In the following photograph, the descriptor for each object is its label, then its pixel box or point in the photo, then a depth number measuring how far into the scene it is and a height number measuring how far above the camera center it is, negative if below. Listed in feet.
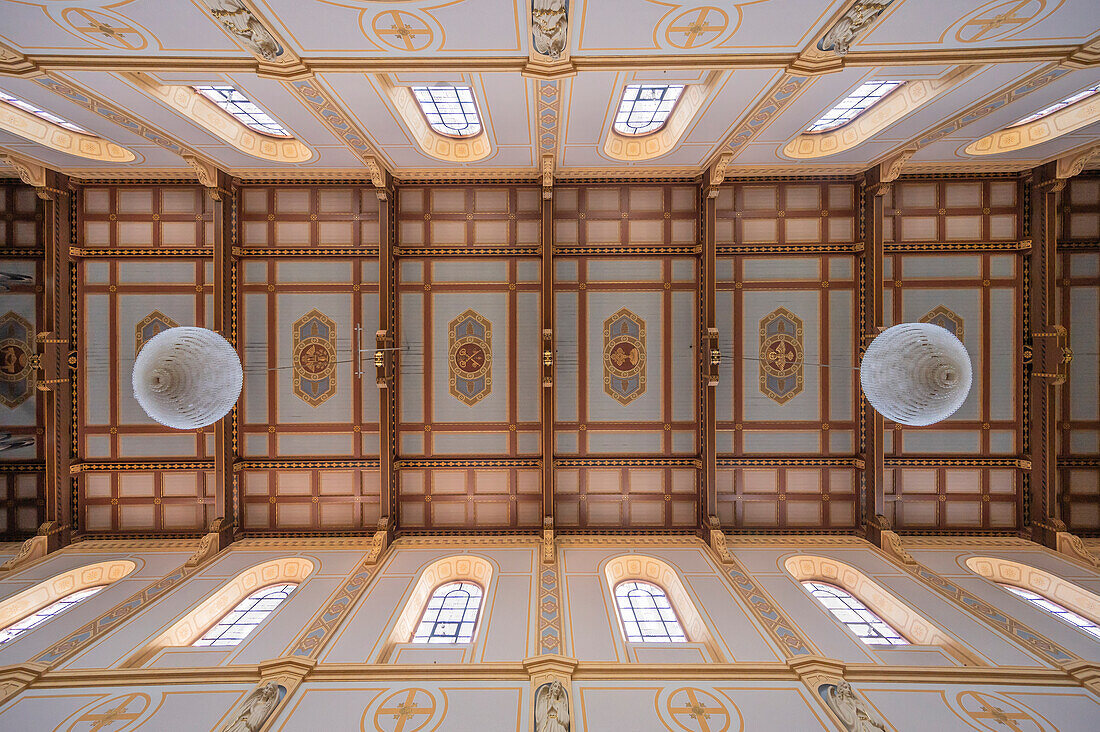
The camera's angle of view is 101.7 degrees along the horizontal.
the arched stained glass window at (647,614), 23.91 -14.27
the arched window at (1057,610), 24.25 -14.37
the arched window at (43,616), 24.09 -14.46
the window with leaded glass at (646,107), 27.17 +16.33
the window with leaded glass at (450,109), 27.04 +16.21
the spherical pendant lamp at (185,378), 16.05 -0.39
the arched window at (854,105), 25.61 +15.69
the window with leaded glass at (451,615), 24.18 -14.32
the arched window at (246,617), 24.26 -14.58
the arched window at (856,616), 24.03 -14.54
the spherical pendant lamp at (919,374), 15.25 -0.36
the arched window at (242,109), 25.54 +15.63
